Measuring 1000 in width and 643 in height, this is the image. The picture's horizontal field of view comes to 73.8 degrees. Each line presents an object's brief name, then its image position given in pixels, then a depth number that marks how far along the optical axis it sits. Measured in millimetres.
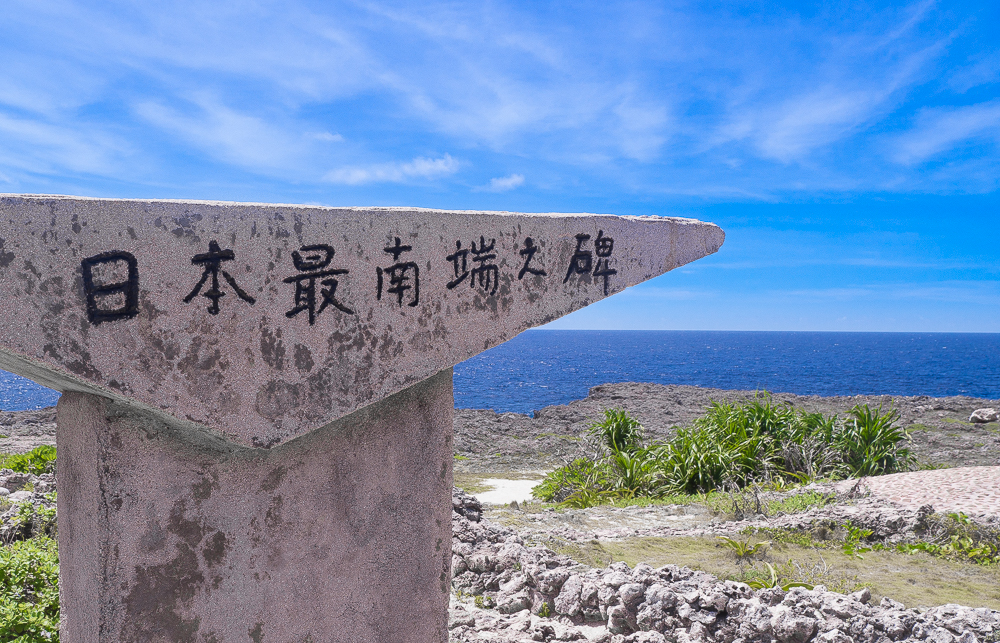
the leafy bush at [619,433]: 8430
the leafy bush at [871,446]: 7348
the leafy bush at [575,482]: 7383
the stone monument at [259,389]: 1766
